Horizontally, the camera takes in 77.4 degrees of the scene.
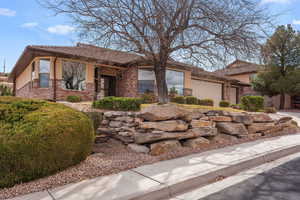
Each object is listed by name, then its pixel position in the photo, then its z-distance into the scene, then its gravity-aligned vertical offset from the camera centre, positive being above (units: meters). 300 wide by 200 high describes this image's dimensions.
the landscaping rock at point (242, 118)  6.85 -0.66
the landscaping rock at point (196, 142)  5.59 -1.31
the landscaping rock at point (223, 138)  6.26 -1.33
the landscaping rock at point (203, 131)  5.78 -1.00
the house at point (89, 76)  11.24 +1.64
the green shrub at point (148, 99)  10.95 -0.01
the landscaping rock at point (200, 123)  5.87 -0.77
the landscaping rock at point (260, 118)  7.46 -0.70
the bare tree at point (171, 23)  6.21 +2.64
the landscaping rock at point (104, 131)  5.82 -1.02
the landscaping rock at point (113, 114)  5.83 -0.49
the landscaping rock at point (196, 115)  5.98 -0.50
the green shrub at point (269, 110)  11.13 -0.56
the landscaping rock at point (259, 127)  7.26 -1.06
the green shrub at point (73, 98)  10.99 -0.02
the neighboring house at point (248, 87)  22.51 +1.70
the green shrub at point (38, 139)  3.02 -0.74
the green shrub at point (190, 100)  12.78 -0.03
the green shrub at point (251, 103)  10.03 -0.14
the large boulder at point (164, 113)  5.39 -0.41
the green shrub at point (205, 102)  13.79 -0.17
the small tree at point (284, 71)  17.89 +3.11
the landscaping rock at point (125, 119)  5.66 -0.62
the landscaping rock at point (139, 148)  5.05 -1.36
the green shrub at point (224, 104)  13.96 -0.30
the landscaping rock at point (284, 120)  8.52 -0.88
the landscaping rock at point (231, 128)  6.58 -0.99
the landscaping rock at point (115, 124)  5.75 -0.79
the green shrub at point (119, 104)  6.06 -0.17
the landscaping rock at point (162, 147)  4.98 -1.31
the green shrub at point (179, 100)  12.27 -0.04
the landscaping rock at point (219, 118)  6.47 -0.64
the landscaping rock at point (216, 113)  6.45 -0.46
